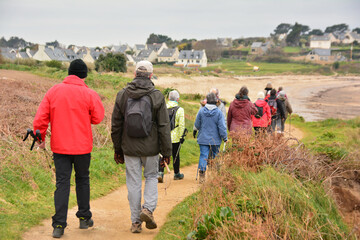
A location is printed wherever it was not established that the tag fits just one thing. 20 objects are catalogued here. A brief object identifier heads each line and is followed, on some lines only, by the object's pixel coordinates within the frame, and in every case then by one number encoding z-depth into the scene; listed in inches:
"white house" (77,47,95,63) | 3577.8
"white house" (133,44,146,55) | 5717.0
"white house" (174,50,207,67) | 4136.3
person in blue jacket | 312.3
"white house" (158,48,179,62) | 4471.0
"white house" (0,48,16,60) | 3170.5
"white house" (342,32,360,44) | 6510.8
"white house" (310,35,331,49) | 5885.8
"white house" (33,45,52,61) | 3173.5
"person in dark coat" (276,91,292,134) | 521.7
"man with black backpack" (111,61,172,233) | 196.9
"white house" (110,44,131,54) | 5637.3
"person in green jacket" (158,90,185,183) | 312.8
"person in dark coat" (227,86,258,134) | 354.3
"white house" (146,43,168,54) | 4776.8
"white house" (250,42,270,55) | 5319.9
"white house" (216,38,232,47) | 6540.4
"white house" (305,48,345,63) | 4763.8
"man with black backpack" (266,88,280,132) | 507.5
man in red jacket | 190.2
